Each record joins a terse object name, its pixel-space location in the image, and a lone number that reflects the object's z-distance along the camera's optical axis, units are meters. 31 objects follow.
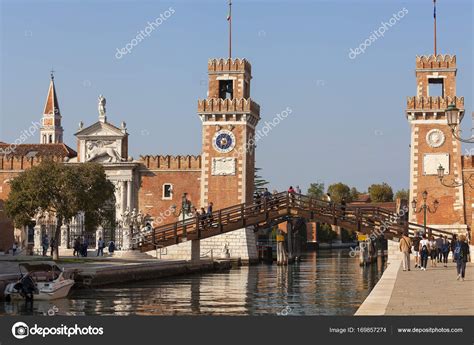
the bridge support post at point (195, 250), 51.43
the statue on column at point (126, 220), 51.19
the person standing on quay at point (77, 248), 55.26
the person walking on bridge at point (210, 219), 50.67
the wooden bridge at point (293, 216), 49.16
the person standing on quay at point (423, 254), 38.25
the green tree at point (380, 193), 158.25
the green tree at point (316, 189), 157.25
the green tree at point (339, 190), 155.88
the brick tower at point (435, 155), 60.75
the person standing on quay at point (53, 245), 48.25
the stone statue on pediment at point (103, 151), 68.75
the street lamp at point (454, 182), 60.24
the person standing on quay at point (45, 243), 55.07
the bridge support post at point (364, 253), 59.59
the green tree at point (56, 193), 47.28
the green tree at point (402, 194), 151.77
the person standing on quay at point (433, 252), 43.45
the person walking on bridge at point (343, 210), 49.32
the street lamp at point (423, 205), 58.25
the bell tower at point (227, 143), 63.94
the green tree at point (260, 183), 118.12
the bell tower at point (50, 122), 124.00
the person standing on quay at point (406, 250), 36.66
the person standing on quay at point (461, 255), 29.16
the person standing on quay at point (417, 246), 41.53
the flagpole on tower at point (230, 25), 63.21
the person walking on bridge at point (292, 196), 49.84
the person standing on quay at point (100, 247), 55.10
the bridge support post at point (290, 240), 67.89
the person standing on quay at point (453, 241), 47.26
